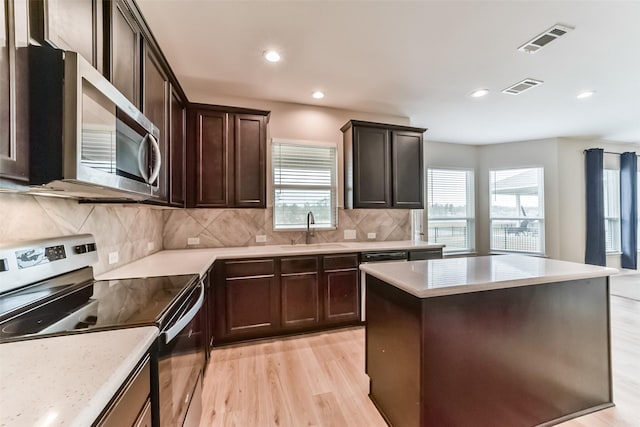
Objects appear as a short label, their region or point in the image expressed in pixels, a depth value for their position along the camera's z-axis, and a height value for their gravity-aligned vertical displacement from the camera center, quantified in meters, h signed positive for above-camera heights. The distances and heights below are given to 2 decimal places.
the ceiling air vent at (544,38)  2.07 +1.47
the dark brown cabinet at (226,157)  2.83 +0.67
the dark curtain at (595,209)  5.14 +0.11
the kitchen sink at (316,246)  3.15 -0.37
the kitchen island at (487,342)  1.40 -0.76
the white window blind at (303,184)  3.44 +0.43
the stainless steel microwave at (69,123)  0.88 +0.33
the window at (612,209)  5.60 +0.12
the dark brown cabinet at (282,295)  2.61 -0.84
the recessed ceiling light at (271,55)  2.41 +1.51
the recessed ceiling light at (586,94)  3.21 +1.51
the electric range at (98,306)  0.98 -0.39
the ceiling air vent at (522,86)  2.96 +1.51
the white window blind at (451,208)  5.42 +0.16
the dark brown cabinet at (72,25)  0.92 +0.77
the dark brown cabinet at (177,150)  2.34 +0.64
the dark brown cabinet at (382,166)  3.43 +0.68
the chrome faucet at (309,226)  3.45 -0.13
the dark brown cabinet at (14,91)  0.78 +0.39
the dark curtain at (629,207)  5.49 +0.16
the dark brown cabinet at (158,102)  1.80 +0.86
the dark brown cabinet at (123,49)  1.35 +0.95
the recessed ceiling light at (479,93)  3.21 +1.53
